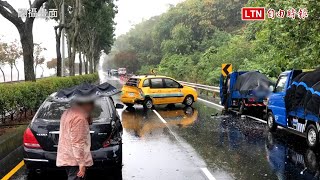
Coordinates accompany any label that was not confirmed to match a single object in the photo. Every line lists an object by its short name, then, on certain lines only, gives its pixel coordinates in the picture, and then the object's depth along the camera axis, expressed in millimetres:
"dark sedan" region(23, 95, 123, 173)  5102
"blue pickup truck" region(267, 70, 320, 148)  7257
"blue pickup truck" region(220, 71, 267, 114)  12804
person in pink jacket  3613
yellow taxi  15193
